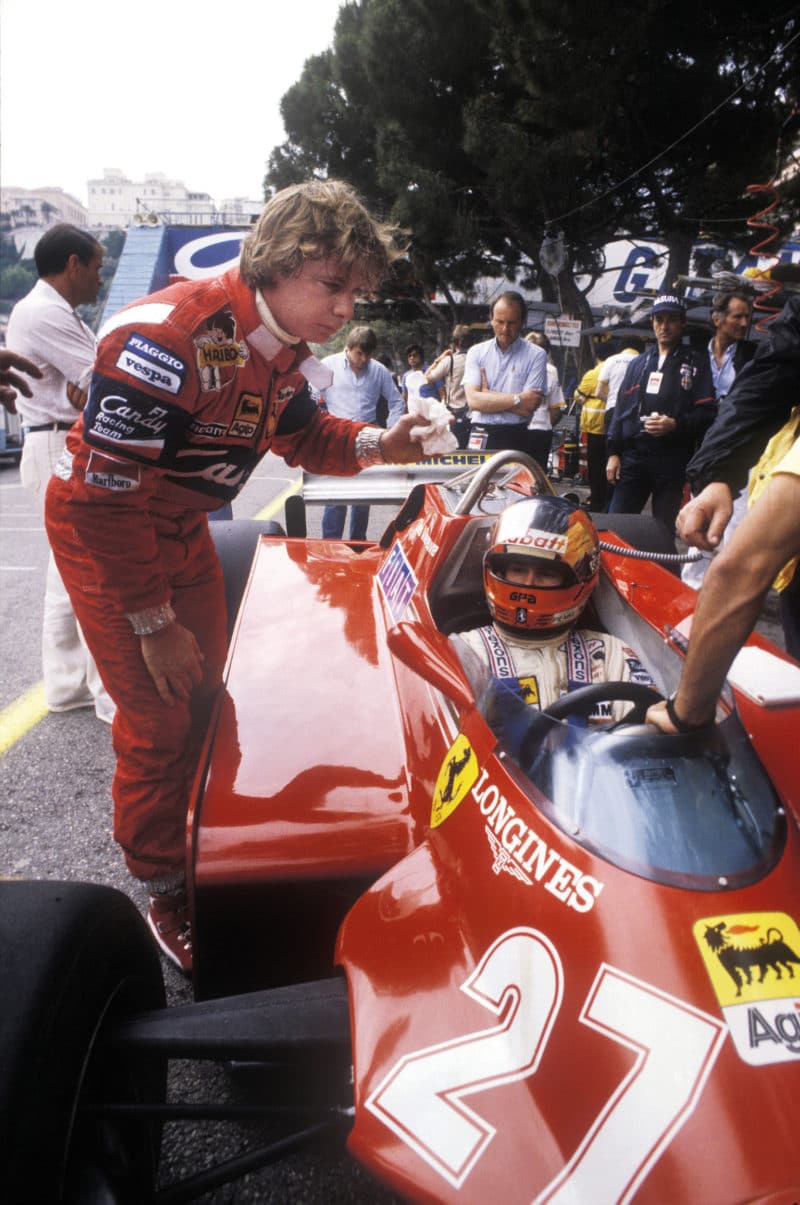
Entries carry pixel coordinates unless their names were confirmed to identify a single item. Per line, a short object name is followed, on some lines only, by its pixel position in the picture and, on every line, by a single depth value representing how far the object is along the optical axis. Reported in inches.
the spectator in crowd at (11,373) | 75.7
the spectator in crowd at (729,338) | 187.8
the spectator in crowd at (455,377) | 283.1
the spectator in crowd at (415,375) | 348.4
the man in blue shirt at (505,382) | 187.2
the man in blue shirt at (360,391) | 209.0
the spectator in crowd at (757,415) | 89.0
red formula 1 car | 35.5
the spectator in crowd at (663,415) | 174.4
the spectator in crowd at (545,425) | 214.3
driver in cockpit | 73.8
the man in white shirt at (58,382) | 111.3
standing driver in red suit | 59.5
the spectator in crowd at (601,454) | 276.1
